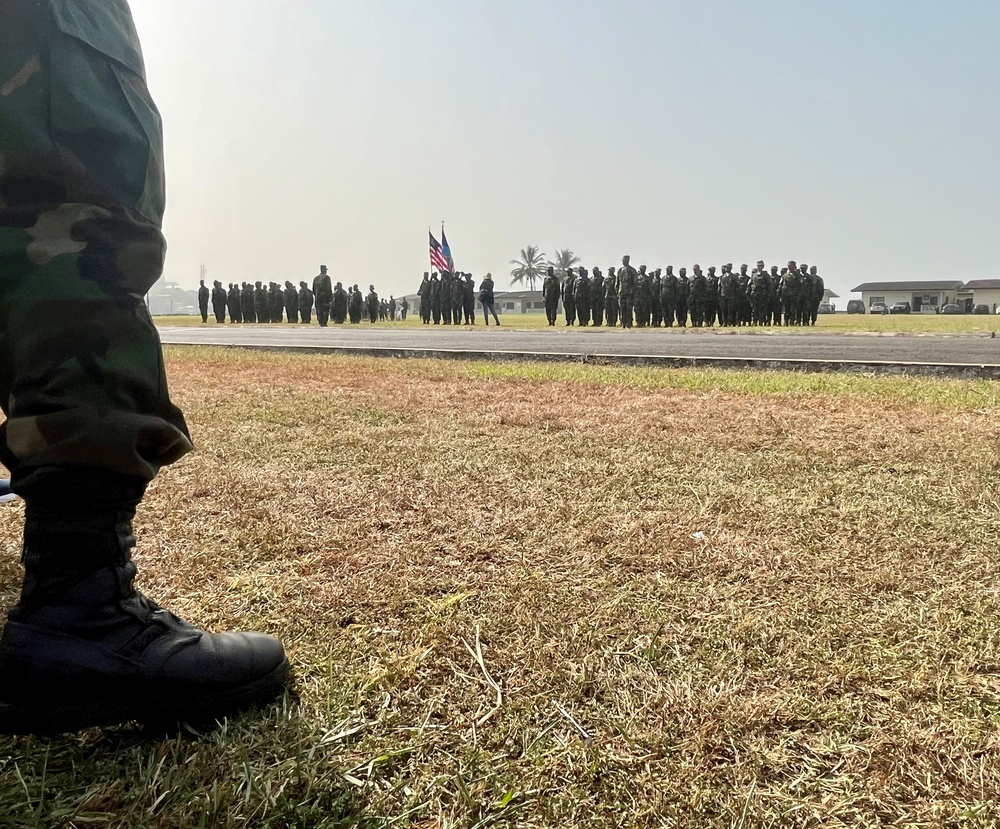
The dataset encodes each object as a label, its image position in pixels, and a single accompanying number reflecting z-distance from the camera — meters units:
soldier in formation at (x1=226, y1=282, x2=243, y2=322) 32.88
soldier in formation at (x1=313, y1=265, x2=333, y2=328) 27.33
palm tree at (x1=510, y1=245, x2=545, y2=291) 100.12
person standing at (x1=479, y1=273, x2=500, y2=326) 22.48
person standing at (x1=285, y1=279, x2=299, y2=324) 33.19
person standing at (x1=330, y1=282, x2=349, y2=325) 30.56
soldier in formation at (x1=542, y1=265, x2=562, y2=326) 23.57
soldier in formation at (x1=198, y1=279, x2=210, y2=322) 32.44
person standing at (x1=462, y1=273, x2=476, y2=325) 25.83
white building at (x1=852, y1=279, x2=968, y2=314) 72.56
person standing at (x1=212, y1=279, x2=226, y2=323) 32.03
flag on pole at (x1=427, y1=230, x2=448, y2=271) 27.91
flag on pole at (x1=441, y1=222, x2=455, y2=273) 28.28
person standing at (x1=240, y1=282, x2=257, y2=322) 33.16
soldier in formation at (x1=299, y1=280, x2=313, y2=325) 33.00
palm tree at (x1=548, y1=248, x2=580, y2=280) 94.03
